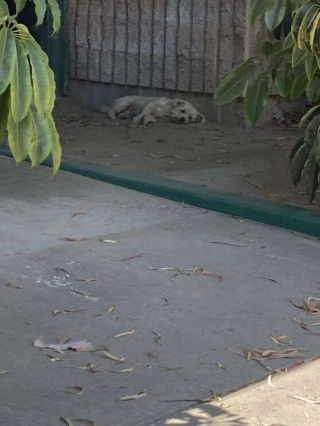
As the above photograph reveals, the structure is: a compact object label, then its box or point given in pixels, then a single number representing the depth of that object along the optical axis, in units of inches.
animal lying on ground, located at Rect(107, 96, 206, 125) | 381.4
